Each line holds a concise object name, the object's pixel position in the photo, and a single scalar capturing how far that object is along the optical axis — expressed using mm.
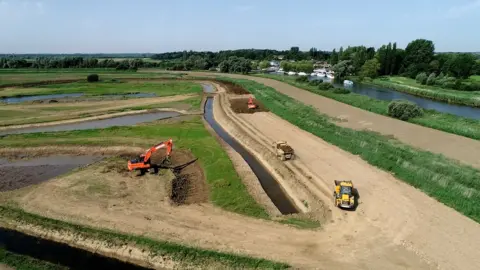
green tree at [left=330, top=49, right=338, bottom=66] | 165062
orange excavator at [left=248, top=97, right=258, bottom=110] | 58500
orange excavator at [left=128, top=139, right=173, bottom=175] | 29453
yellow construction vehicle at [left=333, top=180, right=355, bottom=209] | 22594
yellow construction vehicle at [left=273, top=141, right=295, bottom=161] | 32500
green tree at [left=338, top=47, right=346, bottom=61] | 152950
